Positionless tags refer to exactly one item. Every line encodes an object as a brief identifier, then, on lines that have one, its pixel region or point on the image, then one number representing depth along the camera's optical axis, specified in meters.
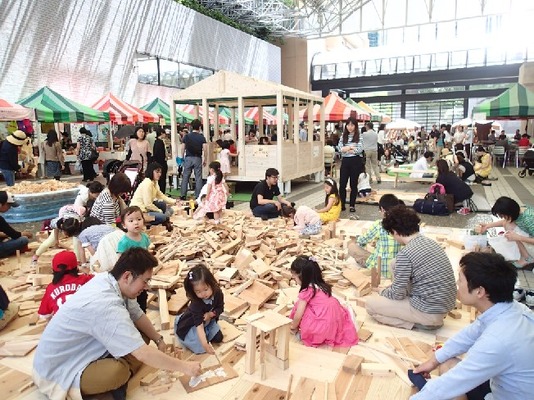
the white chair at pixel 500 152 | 22.52
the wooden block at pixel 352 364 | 3.71
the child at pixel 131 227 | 5.01
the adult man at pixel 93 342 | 2.96
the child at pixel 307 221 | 8.09
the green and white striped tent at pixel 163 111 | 19.88
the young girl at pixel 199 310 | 3.96
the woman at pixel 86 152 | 15.10
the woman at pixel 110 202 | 6.75
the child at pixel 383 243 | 5.57
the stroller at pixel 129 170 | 9.69
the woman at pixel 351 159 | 10.02
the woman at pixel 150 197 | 8.41
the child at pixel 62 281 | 4.24
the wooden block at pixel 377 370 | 3.68
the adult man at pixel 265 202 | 9.29
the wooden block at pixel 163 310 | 4.59
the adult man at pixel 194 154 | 12.03
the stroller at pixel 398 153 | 25.11
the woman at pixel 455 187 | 10.18
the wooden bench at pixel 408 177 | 13.67
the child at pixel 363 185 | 11.93
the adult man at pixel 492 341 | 2.38
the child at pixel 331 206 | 8.60
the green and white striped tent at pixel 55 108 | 14.12
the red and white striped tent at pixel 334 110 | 19.19
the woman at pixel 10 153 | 11.49
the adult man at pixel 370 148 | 13.98
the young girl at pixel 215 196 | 9.16
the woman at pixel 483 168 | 15.38
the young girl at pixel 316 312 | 4.12
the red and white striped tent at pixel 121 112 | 17.12
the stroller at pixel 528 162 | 17.22
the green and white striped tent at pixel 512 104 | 11.66
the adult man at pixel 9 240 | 6.77
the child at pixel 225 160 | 12.92
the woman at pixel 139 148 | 11.65
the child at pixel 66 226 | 6.57
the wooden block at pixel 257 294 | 5.16
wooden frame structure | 12.61
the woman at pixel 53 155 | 14.66
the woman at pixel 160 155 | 12.59
